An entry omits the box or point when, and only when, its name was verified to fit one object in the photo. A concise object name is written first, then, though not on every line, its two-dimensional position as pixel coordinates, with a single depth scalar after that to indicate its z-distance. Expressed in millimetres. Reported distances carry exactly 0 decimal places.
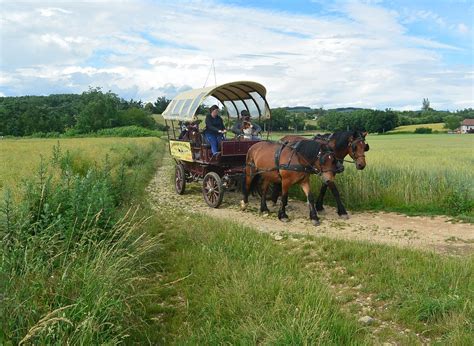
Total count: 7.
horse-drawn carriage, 10438
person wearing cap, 11693
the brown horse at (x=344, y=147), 8469
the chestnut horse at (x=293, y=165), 8531
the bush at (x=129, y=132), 55406
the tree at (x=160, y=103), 50944
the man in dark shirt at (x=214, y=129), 10586
